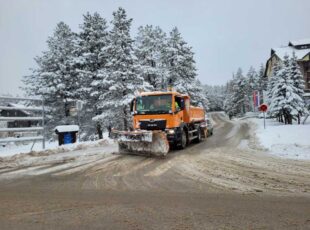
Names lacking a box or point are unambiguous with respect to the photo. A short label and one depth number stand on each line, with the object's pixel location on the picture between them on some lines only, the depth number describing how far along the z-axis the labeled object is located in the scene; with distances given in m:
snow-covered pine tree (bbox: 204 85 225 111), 106.59
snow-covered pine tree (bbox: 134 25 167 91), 26.83
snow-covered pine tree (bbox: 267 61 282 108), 32.90
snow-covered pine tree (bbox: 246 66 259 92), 70.93
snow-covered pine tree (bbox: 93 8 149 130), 20.26
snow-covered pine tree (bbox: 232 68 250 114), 65.51
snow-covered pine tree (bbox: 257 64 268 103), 60.62
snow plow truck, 9.97
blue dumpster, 13.39
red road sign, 19.76
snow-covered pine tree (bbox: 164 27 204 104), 28.35
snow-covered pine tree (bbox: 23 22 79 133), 22.36
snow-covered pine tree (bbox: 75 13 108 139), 22.23
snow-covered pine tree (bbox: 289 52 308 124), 29.10
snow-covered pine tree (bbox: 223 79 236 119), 62.85
